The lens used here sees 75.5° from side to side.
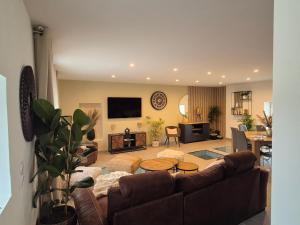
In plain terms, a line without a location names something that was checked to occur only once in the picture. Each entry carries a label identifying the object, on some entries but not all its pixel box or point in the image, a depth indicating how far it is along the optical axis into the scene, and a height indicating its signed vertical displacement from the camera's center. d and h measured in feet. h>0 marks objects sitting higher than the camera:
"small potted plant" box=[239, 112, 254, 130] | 23.56 -1.82
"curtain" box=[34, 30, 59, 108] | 7.39 +1.70
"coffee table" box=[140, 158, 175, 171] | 11.88 -3.74
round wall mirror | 28.84 +0.24
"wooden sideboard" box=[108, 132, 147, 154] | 22.11 -4.16
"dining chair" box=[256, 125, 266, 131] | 19.65 -2.22
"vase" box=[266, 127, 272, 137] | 15.83 -2.07
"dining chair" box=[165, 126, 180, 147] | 25.35 -3.34
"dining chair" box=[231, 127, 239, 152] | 16.74 -2.71
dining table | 14.51 -2.72
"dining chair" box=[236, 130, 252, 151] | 15.38 -2.94
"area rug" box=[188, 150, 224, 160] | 19.21 -5.00
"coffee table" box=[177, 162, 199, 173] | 12.34 -3.96
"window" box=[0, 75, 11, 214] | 4.08 -0.91
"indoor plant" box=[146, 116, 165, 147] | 25.31 -2.97
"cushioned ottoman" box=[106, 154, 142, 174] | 13.38 -4.04
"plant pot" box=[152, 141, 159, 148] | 24.85 -4.78
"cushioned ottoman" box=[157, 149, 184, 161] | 15.49 -3.91
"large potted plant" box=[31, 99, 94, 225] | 6.16 -1.37
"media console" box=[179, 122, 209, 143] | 26.61 -3.59
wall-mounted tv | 22.99 -0.01
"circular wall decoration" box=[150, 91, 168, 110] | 26.23 +0.93
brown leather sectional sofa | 5.79 -3.15
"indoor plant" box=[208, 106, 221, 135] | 30.99 -1.31
